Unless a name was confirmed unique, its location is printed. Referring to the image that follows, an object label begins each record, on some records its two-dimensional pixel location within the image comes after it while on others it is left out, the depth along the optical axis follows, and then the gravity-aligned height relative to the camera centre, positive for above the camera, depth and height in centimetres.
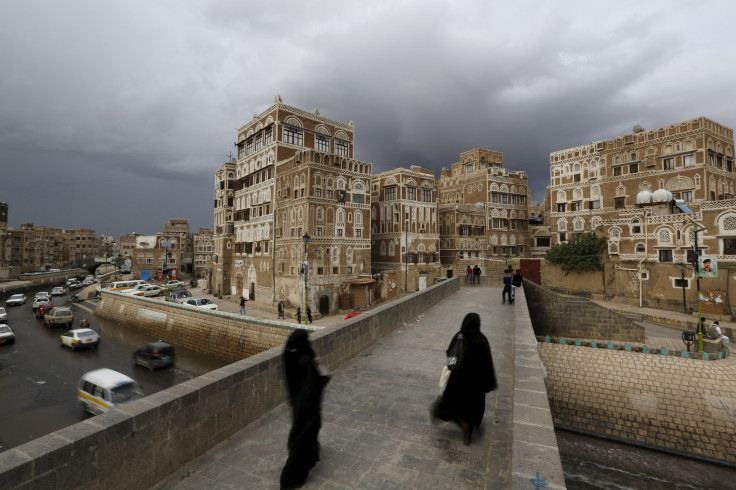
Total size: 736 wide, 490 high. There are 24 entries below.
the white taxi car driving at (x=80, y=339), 2358 -609
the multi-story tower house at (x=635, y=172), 3562 +908
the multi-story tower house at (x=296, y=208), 3041 +433
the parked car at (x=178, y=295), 3312 -435
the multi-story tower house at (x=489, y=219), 4682 +465
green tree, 3731 -32
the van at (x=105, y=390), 1264 -530
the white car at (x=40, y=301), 3618 -540
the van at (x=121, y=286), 3905 -392
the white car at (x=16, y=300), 4097 -581
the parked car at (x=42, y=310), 3344 -570
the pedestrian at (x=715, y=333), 1850 -469
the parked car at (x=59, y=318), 2960 -574
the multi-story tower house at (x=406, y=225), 3894 +312
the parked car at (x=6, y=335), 2500 -614
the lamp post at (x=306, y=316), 2416 -495
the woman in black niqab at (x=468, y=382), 429 -168
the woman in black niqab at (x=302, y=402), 363 -165
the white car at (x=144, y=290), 3625 -431
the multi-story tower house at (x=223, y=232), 4234 +257
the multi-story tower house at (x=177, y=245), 6506 +159
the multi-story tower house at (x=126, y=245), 9406 +210
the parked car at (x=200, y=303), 2766 -429
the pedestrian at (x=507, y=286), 1627 -173
